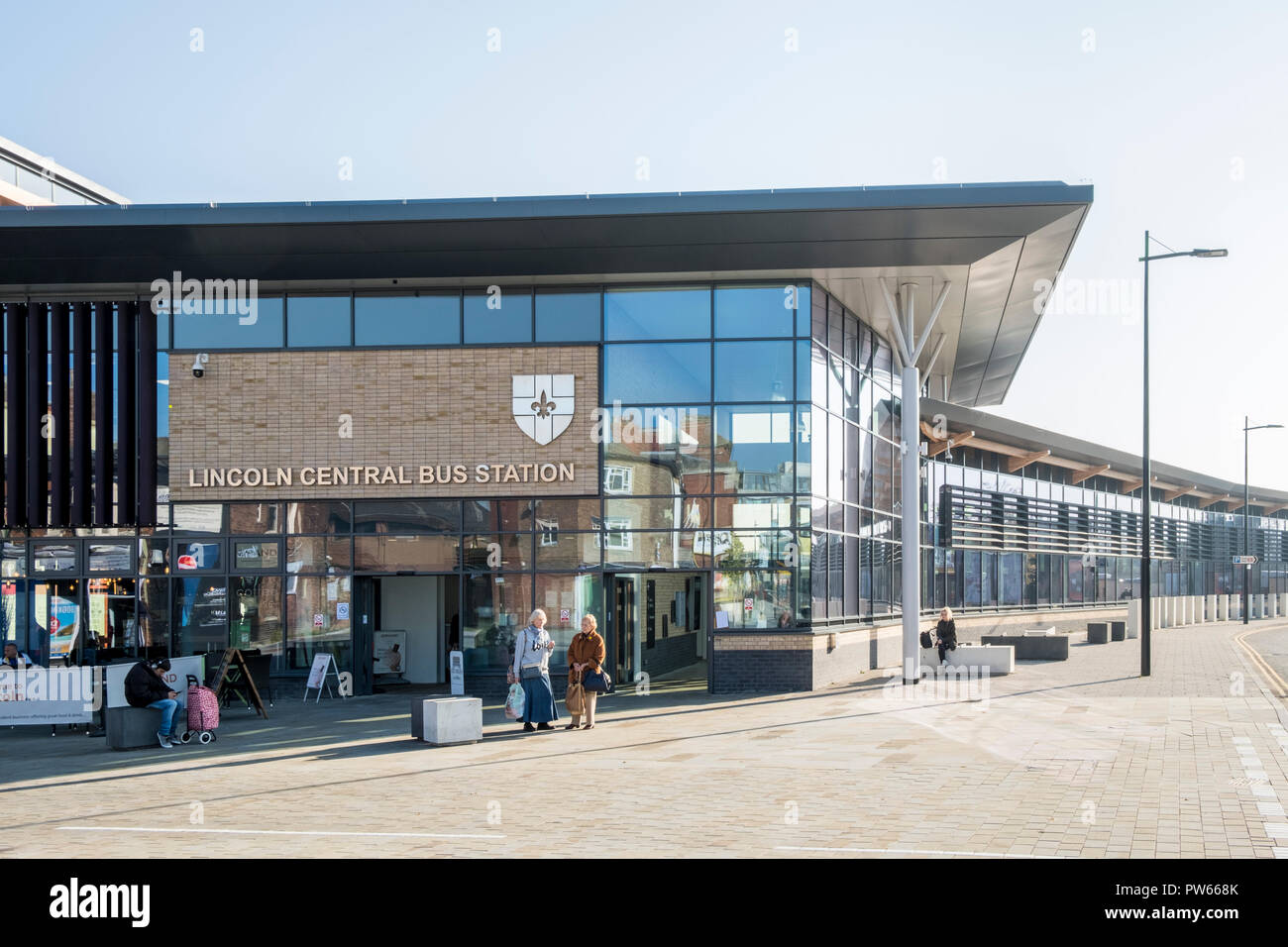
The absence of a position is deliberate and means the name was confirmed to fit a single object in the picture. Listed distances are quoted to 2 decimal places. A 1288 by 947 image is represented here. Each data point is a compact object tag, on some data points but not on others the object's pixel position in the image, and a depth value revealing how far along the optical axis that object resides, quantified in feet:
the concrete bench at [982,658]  83.51
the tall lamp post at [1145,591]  80.74
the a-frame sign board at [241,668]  61.05
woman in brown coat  55.26
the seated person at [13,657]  64.90
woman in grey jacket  55.31
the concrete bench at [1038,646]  100.07
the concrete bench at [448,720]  50.80
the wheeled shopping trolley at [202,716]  53.62
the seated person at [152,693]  52.37
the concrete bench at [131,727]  51.85
